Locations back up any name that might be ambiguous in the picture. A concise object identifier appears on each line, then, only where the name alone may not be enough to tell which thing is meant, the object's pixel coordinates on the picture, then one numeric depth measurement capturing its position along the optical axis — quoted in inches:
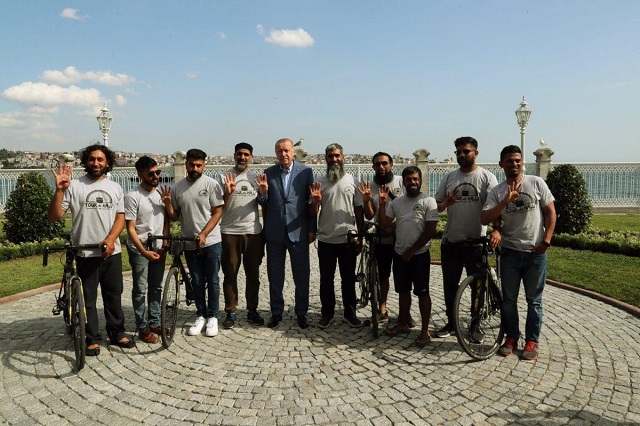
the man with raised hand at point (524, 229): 161.0
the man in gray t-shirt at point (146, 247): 177.0
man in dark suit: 198.1
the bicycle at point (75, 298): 156.2
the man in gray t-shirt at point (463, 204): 174.6
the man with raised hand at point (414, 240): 175.2
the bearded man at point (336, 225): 193.8
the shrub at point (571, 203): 448.8
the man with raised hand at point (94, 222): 163.6
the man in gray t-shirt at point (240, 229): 198.2
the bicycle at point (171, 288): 175.2
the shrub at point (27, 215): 434.3
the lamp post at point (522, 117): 737.6
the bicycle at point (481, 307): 168.2
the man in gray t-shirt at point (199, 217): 187.3
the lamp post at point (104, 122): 724.7
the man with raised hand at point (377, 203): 192.4
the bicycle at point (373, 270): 185.8
